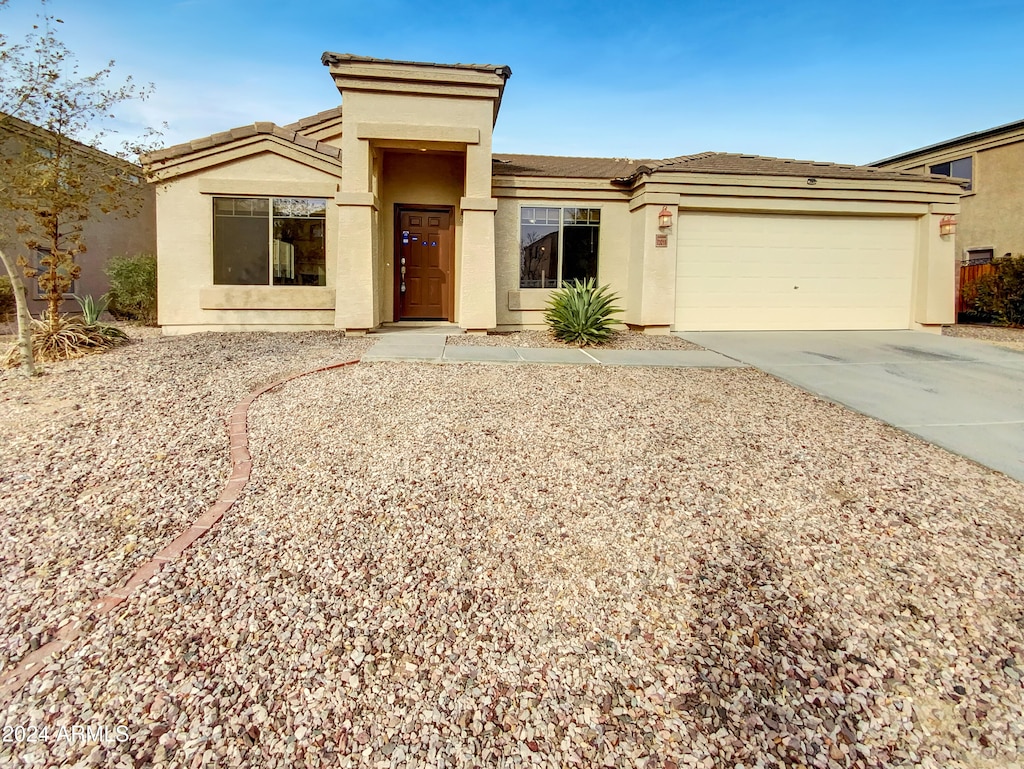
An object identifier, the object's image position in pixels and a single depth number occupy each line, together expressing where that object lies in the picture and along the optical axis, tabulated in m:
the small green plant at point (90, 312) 9.01
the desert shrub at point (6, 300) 13.15
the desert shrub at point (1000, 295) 13.69
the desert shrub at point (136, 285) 13.39
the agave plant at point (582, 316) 9.84
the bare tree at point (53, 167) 7.33
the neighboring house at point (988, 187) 16.36
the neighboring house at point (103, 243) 13.91
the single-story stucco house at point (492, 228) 10.60
